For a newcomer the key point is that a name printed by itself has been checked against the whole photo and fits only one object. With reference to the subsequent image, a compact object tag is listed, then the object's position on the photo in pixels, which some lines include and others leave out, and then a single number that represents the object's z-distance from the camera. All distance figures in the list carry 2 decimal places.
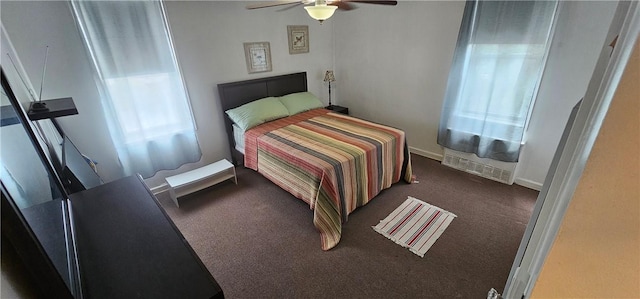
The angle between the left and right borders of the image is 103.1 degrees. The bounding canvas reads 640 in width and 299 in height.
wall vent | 2.86
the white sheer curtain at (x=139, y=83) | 2.23
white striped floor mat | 2.12
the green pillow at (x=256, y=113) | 3.04
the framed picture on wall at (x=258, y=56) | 3.26
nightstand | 4.06
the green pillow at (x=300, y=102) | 3.47
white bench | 2.67
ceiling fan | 1.89
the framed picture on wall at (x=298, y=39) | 3.59
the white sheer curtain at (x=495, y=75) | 2.33
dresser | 0.85
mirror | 0.58
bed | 2.14
